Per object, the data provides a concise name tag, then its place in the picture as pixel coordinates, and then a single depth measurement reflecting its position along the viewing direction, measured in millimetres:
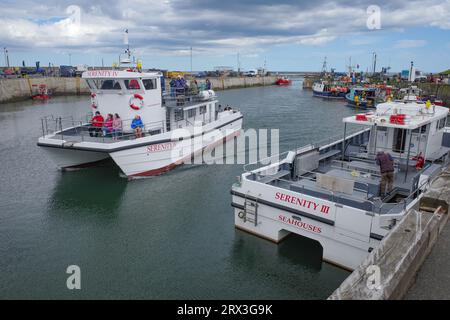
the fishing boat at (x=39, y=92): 52094
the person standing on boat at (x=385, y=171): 8883
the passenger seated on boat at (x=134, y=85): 15664
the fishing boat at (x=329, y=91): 57656
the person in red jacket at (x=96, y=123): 15758
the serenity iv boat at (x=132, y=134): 14758
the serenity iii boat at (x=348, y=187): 8141
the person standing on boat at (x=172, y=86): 19098
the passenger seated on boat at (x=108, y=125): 15292
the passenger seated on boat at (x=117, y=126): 15250
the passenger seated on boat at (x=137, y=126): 15290
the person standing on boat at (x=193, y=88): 20636
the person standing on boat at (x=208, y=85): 23391
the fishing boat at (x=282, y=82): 114500
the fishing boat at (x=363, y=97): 46562
